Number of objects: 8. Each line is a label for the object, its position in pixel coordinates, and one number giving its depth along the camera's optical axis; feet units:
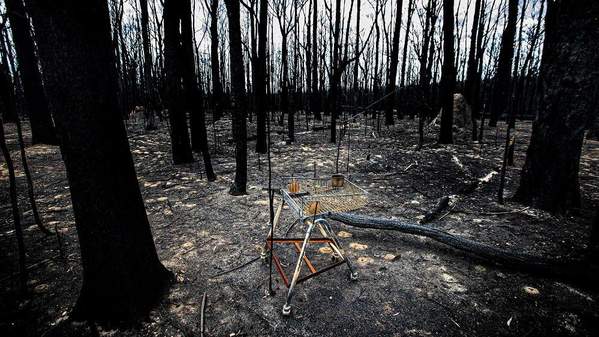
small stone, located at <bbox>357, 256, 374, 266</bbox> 9.95
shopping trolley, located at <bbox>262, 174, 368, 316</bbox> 7.66
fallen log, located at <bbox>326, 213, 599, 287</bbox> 8.50
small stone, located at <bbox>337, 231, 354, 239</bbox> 12.00
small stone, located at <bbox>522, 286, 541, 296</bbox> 8.27
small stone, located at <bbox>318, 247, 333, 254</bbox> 10.83
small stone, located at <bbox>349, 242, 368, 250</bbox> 10.97
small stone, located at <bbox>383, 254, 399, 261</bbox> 10.13
